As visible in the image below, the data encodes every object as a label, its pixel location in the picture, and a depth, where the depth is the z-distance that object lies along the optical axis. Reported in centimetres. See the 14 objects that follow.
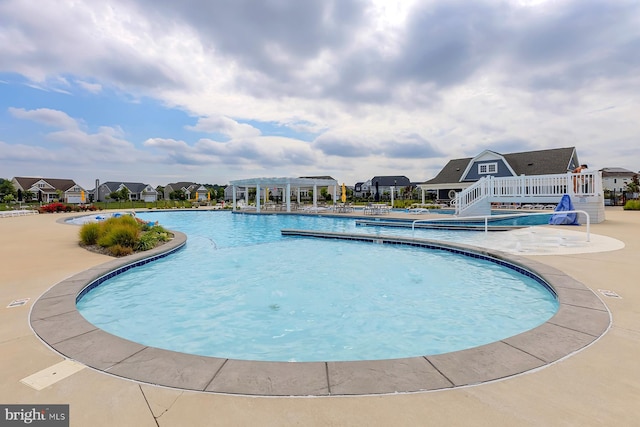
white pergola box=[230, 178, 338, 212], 2557
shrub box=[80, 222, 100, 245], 952
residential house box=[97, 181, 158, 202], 6906
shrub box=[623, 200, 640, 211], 2164
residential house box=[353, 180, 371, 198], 8057
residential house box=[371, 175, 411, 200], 7200
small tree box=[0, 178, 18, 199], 5175
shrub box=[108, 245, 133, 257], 834
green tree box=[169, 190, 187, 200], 6506
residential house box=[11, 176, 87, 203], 5745
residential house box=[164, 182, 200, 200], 7450
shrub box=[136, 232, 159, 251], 905
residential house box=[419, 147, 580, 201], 2544
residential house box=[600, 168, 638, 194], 5286
